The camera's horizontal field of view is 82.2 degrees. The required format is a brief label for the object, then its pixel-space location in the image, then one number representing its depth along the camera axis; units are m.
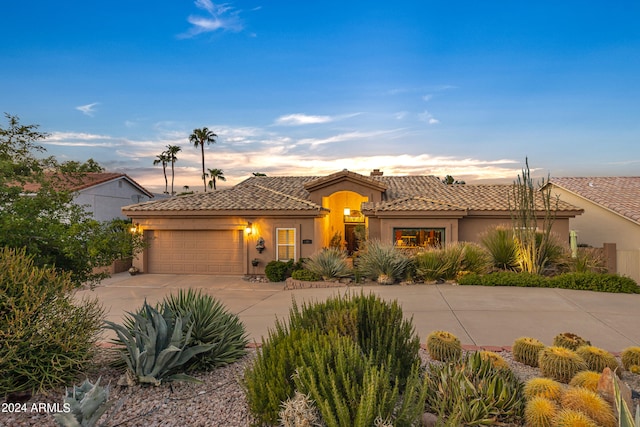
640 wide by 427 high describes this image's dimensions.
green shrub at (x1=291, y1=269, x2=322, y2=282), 13.94
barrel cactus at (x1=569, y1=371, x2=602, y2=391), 3.80
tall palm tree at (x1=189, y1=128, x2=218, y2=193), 47.31
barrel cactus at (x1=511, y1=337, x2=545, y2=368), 4.93
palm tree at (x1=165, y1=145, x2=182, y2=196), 53.84
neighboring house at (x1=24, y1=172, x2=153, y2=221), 25.50
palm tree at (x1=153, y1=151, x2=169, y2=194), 54.16
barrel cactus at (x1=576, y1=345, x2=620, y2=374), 4.57
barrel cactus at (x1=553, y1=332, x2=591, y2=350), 5.05
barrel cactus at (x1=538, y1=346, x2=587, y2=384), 4.39
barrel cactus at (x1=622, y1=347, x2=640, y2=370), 4.75
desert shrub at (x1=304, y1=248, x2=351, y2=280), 13.66
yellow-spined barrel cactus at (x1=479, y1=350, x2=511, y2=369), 4.25
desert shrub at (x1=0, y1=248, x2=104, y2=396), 3.60
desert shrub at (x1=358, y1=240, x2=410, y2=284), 12.88
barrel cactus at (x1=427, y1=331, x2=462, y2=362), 4.93
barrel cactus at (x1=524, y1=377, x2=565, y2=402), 3.59
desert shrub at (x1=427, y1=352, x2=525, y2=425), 3.36
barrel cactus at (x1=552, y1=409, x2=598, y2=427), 3.04
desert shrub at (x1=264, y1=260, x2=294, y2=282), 15.06
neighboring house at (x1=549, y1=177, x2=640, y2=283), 17.61
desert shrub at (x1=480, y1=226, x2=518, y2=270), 13.59
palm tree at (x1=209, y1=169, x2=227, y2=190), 50.60
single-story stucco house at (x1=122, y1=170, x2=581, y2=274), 16.34
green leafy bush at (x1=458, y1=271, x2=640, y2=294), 10.76
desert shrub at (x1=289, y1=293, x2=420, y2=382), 4.06
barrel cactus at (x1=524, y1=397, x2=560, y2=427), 3.26
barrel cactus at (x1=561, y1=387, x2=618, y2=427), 3.18
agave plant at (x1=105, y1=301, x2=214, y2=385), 4.15
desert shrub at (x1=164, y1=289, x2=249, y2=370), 4.77
